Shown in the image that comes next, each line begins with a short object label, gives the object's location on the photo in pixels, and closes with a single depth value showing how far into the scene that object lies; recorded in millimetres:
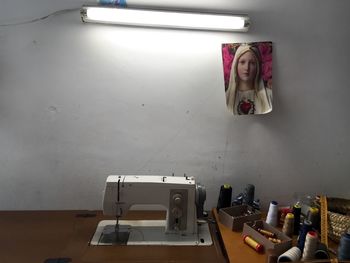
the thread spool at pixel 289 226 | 1364
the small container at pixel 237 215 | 1420
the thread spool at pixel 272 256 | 1105
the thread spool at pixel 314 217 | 1423
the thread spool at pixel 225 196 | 1572
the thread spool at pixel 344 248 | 1151
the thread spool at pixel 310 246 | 1137
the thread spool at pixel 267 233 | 1313
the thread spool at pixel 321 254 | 1147
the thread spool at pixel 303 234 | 1221
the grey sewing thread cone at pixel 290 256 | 1105
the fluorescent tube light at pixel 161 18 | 1421
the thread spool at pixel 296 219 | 1435
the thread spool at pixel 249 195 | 1593
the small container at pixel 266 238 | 1193
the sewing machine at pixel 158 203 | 1318
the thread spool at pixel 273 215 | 1476
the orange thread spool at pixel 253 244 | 1236
